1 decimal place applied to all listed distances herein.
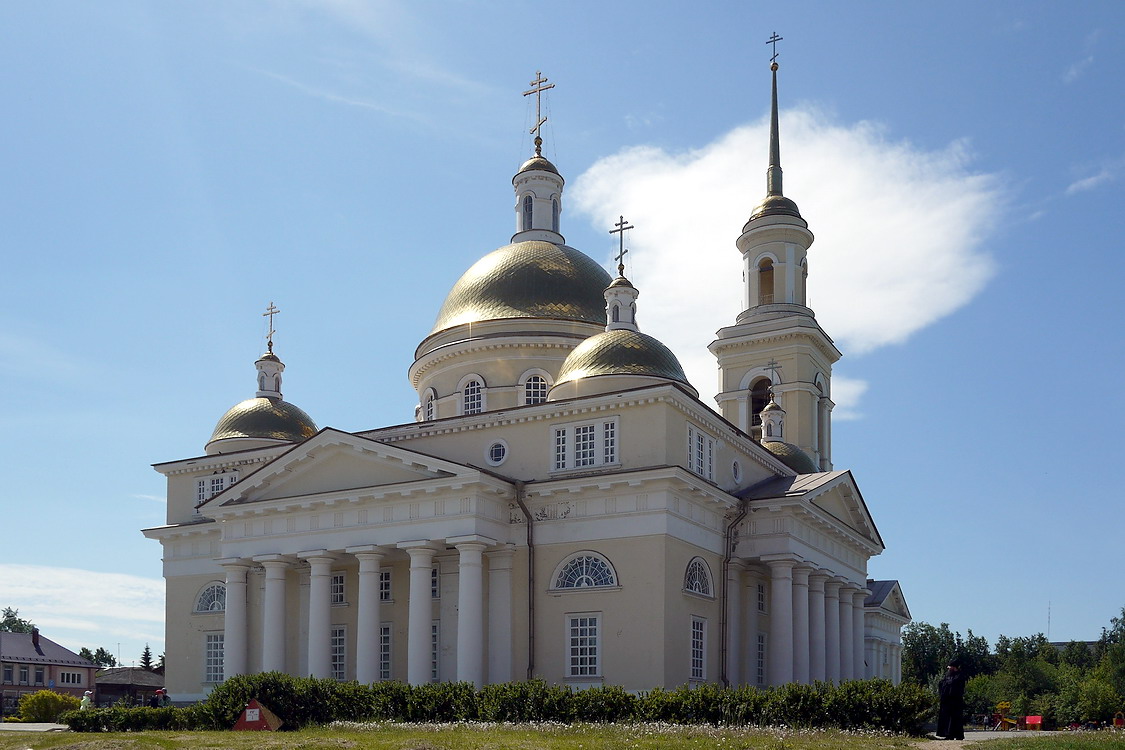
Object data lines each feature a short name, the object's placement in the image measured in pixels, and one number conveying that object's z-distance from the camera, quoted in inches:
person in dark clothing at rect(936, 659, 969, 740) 713.0
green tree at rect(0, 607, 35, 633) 3570.4
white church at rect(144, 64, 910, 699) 1098.1
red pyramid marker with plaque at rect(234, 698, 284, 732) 917.8
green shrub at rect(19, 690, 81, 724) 1255.5
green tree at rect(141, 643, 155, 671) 2776.6
